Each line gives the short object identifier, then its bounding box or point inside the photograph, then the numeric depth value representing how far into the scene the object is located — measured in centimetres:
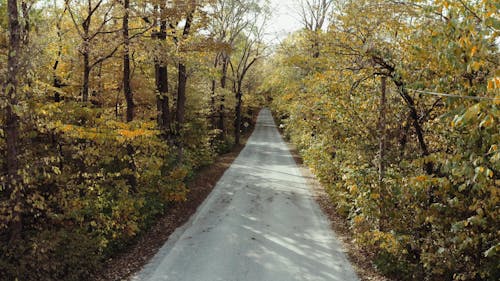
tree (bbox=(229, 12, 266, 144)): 3183
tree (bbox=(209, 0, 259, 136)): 2794
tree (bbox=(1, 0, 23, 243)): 601
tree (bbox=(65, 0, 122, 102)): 1017
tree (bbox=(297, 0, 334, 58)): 2770
